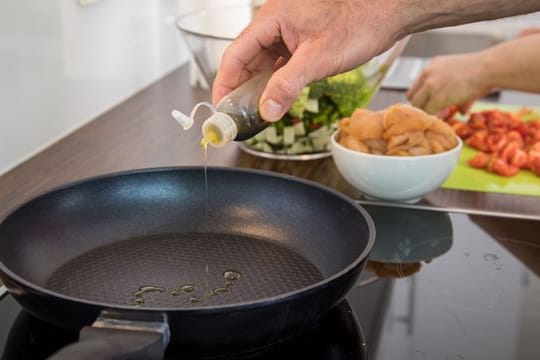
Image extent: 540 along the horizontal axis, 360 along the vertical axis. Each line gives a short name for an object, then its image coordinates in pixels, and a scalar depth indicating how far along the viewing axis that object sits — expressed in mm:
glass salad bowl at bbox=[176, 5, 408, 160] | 1322
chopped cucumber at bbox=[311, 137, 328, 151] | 1368
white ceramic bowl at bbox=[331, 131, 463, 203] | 1156
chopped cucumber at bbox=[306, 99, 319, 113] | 1314
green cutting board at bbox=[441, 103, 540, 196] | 1277
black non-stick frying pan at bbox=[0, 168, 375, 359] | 665
